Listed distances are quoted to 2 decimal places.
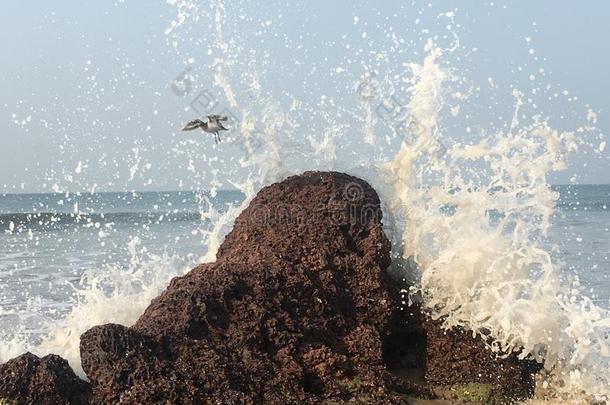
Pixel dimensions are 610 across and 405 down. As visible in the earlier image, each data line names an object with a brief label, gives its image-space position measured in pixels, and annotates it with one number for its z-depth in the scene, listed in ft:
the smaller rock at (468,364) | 28.07
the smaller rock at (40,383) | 20.75
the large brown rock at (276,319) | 21.77
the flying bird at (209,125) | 30.50
